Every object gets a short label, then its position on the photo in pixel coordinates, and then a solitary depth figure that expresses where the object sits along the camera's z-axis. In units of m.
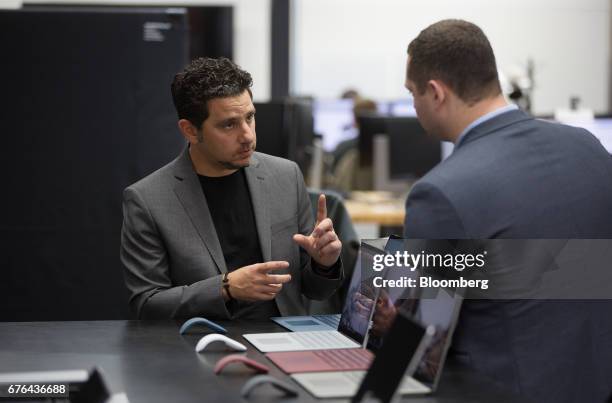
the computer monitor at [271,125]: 4.68
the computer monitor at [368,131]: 6.75
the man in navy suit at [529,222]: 1.96
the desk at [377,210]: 5.88
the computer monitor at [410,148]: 6.55
